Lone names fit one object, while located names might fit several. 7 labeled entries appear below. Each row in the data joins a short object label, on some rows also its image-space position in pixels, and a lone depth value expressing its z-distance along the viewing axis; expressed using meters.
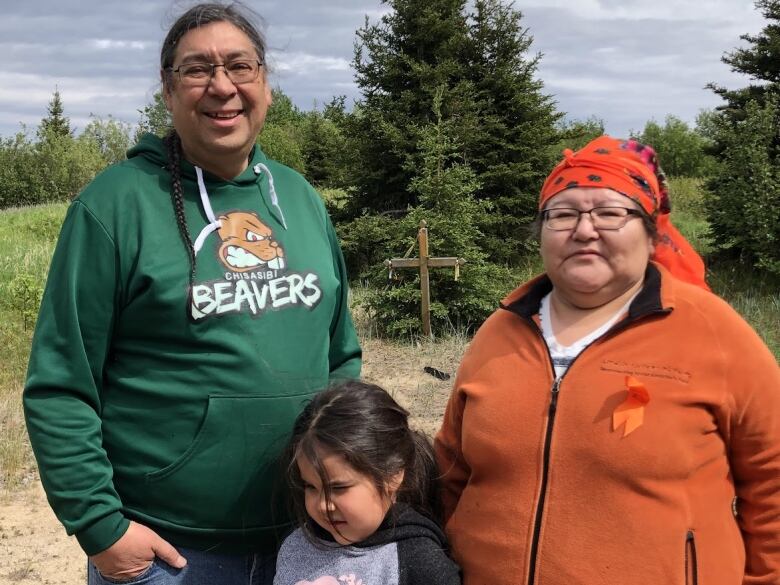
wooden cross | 8.78
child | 1.71
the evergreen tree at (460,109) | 12.81
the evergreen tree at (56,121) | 49.53
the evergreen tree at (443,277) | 9.37
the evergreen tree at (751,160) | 10.80
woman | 1.57
